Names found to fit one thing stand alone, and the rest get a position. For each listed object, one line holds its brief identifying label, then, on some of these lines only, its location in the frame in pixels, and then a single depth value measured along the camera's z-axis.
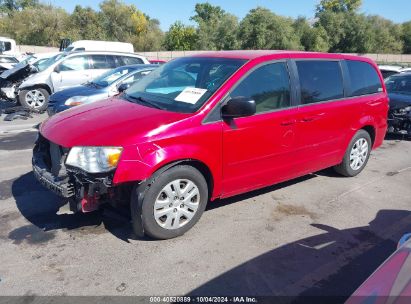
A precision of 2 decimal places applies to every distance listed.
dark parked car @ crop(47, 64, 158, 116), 7.92
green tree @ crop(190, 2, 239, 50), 50.75
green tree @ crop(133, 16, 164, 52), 56.88
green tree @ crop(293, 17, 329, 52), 54.66
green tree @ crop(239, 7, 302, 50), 49.41
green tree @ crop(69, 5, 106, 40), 54.22
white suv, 10.95
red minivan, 3.51
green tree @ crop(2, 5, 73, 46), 52.56
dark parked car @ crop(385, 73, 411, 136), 8.48
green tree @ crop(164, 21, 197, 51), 58.44
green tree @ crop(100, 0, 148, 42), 56.69
